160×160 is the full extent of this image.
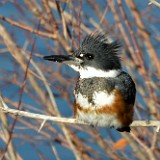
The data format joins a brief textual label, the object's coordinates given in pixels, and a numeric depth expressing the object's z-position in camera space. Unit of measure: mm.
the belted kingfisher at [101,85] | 5973
